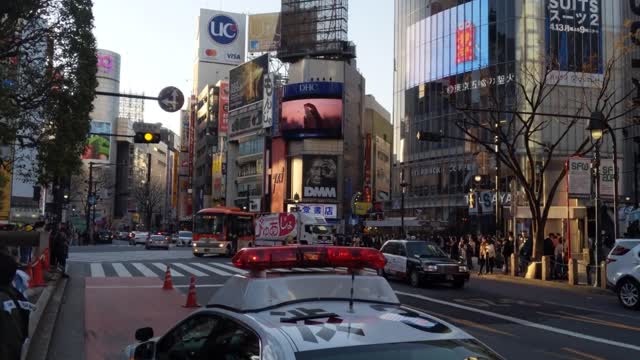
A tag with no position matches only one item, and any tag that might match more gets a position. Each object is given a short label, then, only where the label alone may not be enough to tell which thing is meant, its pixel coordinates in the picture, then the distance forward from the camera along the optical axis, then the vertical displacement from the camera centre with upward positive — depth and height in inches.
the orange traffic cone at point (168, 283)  753.9 -73.4
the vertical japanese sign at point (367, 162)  3363.7 +325.7
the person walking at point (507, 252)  1109.1 -44.5
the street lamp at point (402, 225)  1786.4 -2.3
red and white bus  1612.9 -23.7
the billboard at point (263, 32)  4003.4 +1192.3
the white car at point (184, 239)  2608.8 -72.1
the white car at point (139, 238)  2514.3 -68.6
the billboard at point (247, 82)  3435.3 +779.7
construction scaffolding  3435.0 +1040.9
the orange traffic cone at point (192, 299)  585.9 -70.9
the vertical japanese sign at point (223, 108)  4072.3 +728.7
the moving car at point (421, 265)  812.9 -51.5
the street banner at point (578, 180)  986.1 +73.3
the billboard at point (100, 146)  5521.7 +649.0
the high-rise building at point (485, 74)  2186.3 +552.5
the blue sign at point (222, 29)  5022.1 +1503.9
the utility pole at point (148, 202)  4350.9 +131.4
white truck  1568.7 -16.9
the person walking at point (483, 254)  1115.3 -49.2
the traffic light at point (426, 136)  956.6 +132.7
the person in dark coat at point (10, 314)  182.7 -29.0
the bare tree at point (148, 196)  4578.7 +193.7
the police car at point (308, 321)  126.4 -21.6
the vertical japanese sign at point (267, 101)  3302.2 +629.4
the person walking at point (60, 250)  911.7 -43.7
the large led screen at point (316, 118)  3144.7 +513.9
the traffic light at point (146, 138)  721.6 +92.9
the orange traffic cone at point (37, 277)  656.4 -61.4
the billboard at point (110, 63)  6338.6 +1605.8
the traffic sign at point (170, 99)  693.3 +132.1
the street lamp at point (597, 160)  837.2 +99.6
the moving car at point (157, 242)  2117.4 -69.8
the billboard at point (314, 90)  3159.5 +655.9
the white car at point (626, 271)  620.4 -42.4
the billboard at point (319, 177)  3139.8 +228.2
